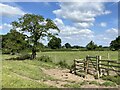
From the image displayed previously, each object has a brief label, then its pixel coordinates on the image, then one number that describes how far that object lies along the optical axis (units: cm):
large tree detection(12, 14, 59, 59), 1576
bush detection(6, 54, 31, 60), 1692
